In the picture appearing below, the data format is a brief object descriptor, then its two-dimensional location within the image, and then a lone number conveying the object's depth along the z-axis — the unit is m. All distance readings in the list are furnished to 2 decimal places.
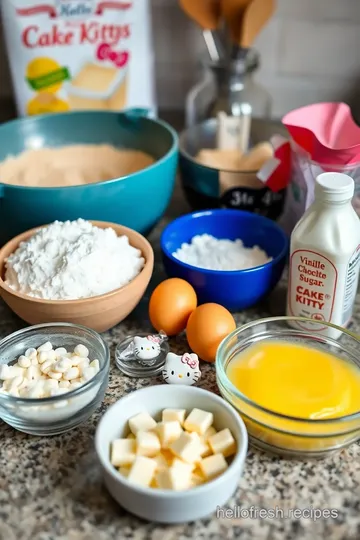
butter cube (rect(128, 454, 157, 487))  0.61
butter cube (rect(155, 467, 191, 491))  0.60
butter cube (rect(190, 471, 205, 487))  0.62
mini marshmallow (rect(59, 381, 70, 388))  0.72
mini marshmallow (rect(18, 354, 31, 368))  0.75
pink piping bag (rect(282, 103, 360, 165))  0.83
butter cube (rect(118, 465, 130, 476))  0.63
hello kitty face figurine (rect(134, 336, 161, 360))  0.79
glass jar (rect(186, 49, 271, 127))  1.17
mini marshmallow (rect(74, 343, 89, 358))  0.77
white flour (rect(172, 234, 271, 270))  0.93
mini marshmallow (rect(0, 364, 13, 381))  0.73
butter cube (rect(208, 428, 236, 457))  0.64
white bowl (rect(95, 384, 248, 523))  0.59
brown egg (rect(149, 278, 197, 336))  0.84
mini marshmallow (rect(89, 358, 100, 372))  0.74
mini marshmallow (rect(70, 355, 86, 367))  0.75
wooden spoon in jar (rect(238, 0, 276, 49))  1.08
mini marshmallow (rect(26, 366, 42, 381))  0.73
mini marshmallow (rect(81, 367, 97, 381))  0.73
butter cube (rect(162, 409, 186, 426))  0.68
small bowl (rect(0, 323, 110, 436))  0.68
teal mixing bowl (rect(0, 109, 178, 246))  0.91
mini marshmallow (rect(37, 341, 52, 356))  0.77
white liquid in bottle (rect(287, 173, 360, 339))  0.77
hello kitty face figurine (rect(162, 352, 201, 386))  0.77
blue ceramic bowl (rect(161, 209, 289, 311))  0.86
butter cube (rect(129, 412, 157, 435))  0.67
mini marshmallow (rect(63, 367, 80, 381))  0.73
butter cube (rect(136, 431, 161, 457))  0.64
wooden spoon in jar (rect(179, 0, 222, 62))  1.11
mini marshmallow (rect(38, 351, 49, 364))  0.75
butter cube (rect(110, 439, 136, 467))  0.63
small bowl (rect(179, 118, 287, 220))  1.02
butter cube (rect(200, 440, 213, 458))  0.65
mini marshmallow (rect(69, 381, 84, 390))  0.72
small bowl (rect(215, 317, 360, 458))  0.65
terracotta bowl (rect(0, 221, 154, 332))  0.79
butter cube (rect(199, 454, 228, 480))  0.62
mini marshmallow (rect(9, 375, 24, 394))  0.72
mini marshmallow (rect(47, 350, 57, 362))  0.76
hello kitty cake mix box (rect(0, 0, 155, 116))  1.17
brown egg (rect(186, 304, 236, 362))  0.80
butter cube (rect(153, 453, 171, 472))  0.64
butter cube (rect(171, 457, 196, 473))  0.62
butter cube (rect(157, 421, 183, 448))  0.65
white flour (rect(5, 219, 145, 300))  0.80
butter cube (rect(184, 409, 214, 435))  0.66
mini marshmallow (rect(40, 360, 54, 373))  0.74
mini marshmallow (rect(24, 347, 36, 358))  0.76
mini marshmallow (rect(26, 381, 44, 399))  0.70
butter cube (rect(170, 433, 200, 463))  0.63
